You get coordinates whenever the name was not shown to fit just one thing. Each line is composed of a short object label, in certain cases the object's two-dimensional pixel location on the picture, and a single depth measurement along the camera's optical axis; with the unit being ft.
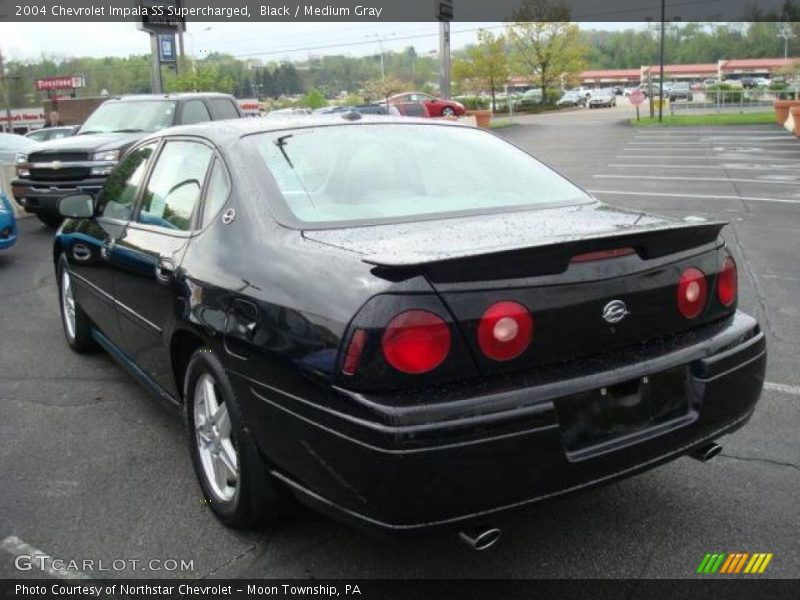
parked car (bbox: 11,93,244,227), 33.53
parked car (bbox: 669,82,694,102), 209.46
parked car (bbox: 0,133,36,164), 48.42
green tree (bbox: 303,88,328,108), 192.53
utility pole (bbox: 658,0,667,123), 128.00
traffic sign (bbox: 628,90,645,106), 130.41
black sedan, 7.44
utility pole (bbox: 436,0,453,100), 105.64
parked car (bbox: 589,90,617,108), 201.87
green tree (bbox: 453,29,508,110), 170.09
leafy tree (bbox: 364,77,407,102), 212.23
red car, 108.17
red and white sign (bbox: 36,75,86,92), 298.66
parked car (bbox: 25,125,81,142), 78.23
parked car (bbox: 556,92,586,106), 209.36
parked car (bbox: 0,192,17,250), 28.53
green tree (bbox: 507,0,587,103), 183.83
